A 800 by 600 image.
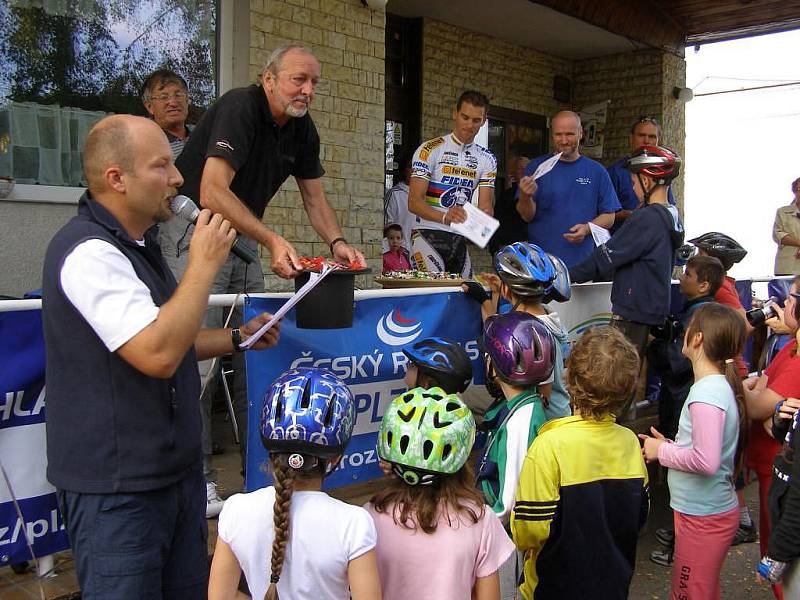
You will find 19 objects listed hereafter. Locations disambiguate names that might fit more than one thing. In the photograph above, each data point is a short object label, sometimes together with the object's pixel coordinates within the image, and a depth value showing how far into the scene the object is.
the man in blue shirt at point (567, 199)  6.67
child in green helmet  2.47
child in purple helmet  3.27
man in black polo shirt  3.87
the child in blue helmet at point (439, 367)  3.73
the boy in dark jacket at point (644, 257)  5.52
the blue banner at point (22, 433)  3.21
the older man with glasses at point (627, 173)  7.98
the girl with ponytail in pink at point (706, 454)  3.72
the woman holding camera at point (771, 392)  4.04
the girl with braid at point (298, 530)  2.29
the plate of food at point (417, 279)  5.26
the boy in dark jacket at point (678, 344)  5.52
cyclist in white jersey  6.54
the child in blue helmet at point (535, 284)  4.07
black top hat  3.46
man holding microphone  2.25
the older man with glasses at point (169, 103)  5.36
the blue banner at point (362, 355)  3.87
